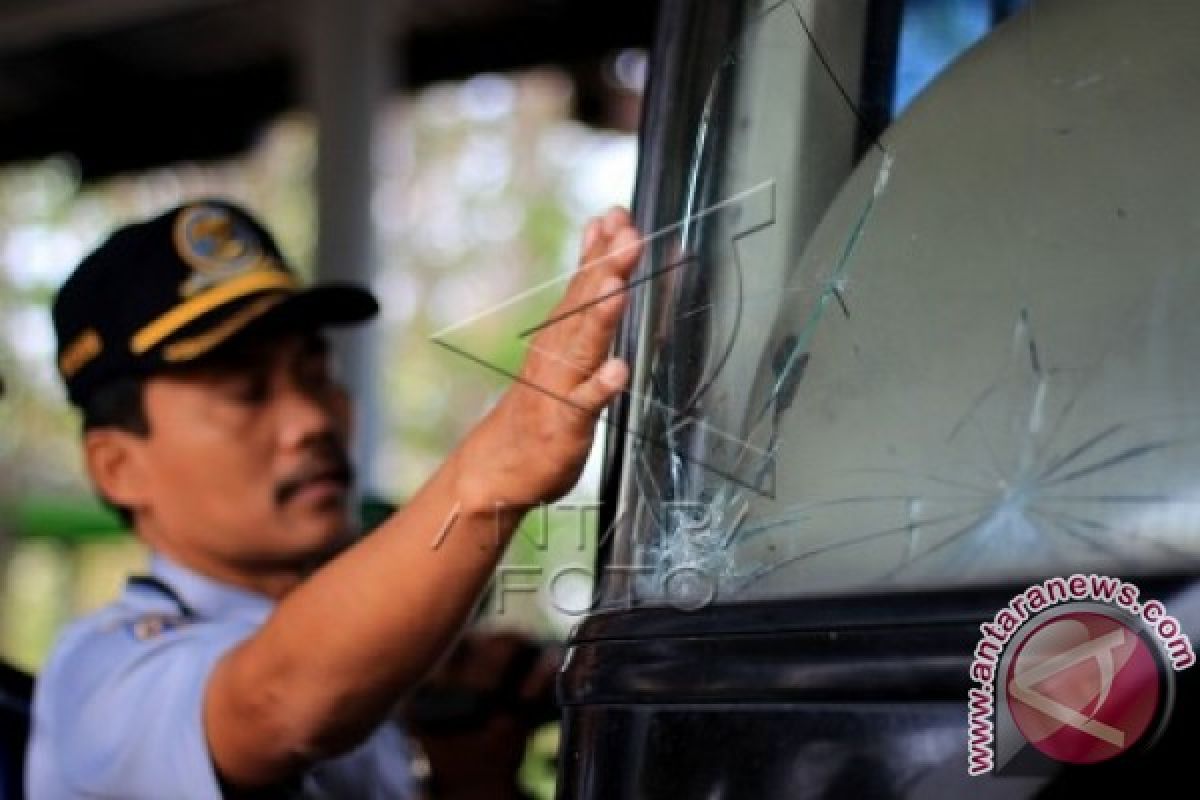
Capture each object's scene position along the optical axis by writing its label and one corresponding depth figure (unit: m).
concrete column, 5.45
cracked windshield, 0.97
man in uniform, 1.28
